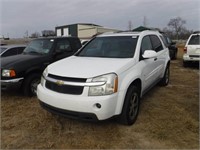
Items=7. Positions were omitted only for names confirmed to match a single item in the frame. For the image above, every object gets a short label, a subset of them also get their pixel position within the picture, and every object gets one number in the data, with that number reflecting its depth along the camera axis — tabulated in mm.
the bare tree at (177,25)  44232
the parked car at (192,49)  7192
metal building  35344
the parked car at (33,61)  3714
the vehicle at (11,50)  6288
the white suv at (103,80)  2367
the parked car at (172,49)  9891
